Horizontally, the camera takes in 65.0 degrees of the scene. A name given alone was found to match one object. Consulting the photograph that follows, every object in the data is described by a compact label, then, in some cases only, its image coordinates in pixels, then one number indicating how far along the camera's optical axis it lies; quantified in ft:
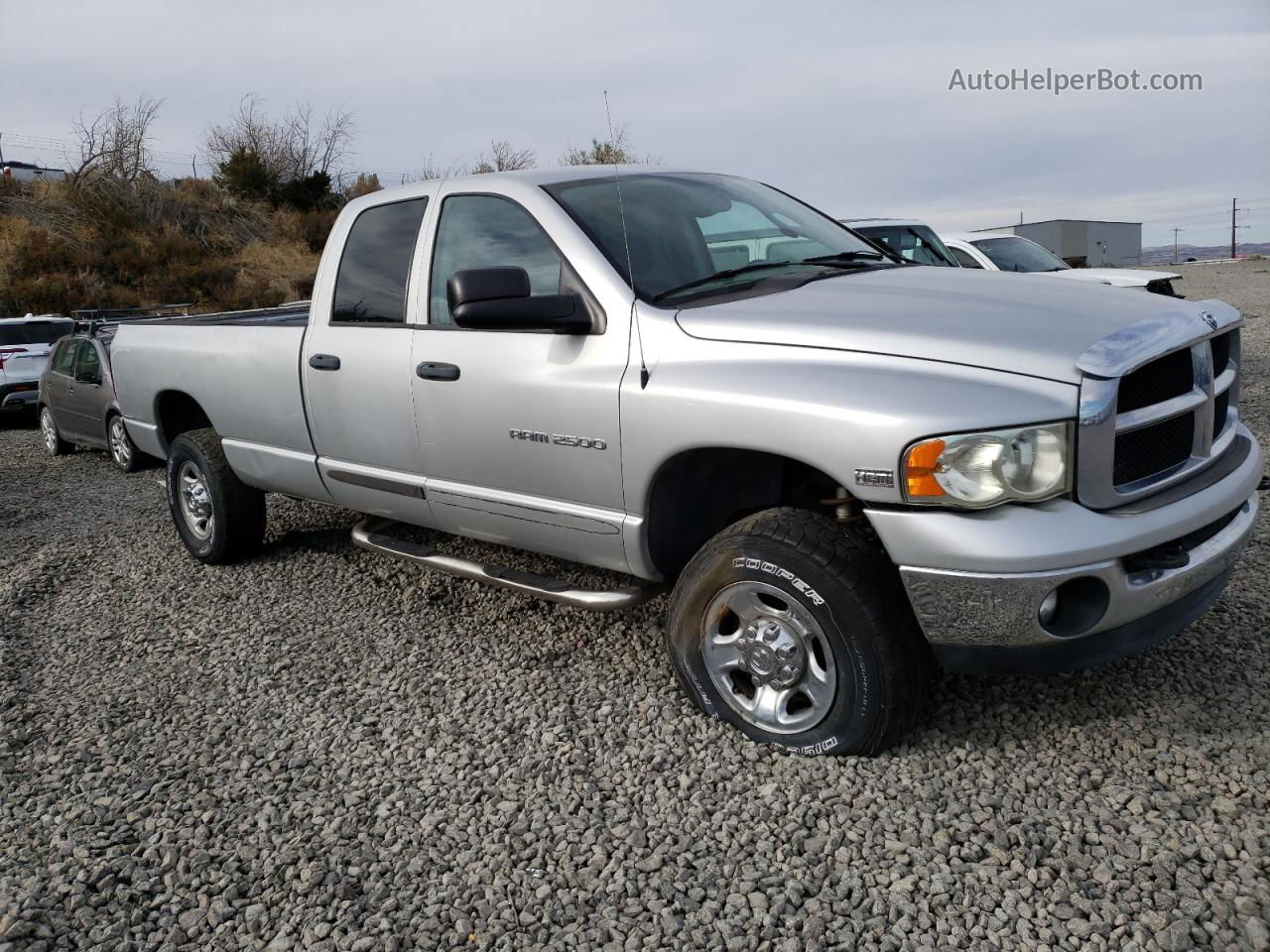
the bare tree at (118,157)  107.14
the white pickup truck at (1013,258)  33.91
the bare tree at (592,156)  80.98
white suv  44.45
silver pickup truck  8.59
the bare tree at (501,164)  89.92
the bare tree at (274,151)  120.98
